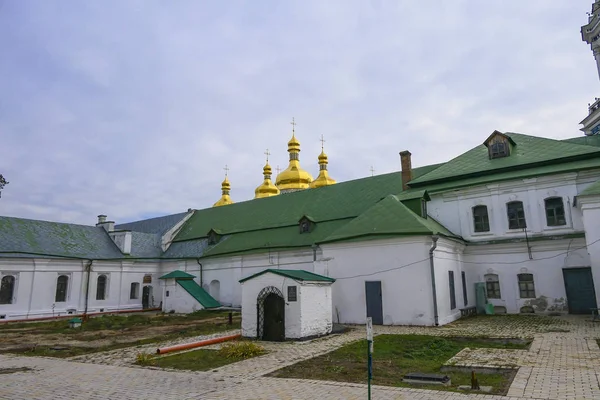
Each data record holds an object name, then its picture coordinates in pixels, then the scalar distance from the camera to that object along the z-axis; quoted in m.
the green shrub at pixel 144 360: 11.29
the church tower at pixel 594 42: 27.08
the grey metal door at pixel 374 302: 18.45
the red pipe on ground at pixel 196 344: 12.83
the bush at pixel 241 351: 11.84
